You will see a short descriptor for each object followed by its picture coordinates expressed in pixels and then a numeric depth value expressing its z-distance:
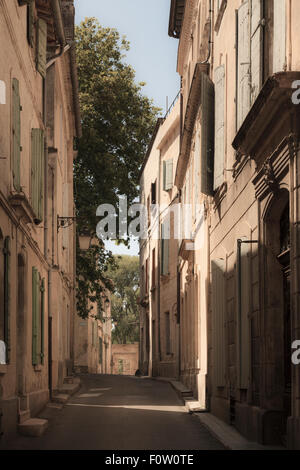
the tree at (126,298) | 66.38
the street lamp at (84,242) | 34.38
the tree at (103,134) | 32.22
